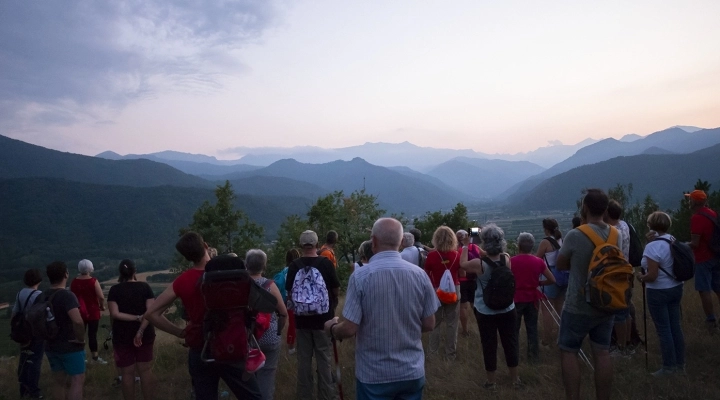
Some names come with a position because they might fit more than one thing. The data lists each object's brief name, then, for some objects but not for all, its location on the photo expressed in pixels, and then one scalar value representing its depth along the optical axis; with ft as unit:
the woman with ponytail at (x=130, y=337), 17.71
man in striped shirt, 10.46
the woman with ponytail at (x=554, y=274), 22.38
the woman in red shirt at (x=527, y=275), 19.77
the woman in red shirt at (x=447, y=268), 21.95
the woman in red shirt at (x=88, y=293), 24.52
